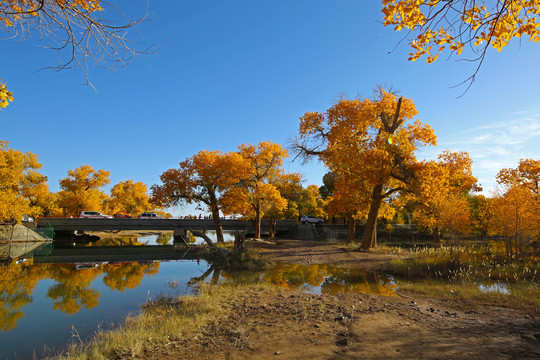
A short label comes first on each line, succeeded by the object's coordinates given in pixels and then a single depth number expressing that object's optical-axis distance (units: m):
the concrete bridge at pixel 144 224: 40.66
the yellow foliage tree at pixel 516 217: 14.39
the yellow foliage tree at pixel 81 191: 48.12
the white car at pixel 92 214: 46.93
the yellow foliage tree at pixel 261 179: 28.61
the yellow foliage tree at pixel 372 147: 19.12
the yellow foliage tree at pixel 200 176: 26.23
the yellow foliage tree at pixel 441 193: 14.52
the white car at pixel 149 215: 57.06
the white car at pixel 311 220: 60.54
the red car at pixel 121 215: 54.88
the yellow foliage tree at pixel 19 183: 28.50
